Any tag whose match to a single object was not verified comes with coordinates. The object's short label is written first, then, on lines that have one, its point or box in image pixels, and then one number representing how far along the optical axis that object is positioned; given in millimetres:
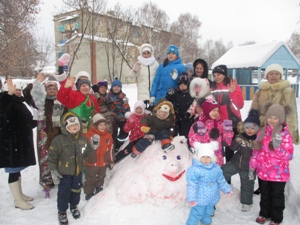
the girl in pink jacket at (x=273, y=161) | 3252
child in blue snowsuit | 3000
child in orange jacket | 4000
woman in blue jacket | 4777
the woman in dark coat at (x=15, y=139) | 3852
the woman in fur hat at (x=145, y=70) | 5195
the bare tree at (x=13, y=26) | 10133
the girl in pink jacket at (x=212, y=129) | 3566
